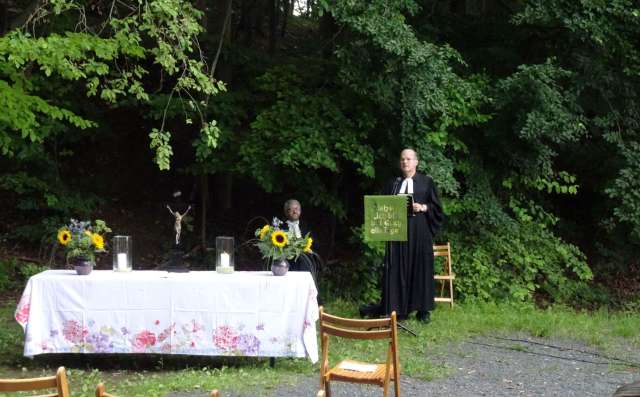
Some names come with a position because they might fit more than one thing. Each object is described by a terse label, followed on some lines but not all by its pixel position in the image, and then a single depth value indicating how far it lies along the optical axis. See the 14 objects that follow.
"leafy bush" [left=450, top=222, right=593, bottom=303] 11.83
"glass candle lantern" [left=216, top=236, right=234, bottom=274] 7.81
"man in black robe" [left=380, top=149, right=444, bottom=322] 9.74
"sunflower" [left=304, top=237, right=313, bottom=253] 7.95
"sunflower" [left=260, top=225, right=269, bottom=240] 7.92
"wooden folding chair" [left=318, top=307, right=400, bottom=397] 5.38
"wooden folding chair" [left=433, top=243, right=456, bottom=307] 11.18
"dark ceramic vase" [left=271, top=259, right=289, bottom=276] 7.70
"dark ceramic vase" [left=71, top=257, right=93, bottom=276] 7.73
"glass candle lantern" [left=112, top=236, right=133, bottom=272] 7.88
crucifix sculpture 8.00
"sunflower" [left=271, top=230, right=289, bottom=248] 7.73
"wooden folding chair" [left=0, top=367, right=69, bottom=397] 3.86
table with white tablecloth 7.46
